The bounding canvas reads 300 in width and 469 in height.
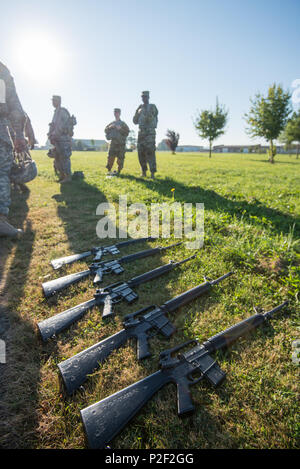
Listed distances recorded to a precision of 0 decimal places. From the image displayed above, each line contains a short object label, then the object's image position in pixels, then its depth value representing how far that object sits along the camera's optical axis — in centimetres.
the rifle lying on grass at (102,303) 238
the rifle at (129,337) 190
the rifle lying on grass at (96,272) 304
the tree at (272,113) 2775
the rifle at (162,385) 156
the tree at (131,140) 11201
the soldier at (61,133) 923
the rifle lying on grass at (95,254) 371
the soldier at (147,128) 1011
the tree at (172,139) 4544
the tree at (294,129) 4081
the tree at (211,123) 3897
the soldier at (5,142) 462
